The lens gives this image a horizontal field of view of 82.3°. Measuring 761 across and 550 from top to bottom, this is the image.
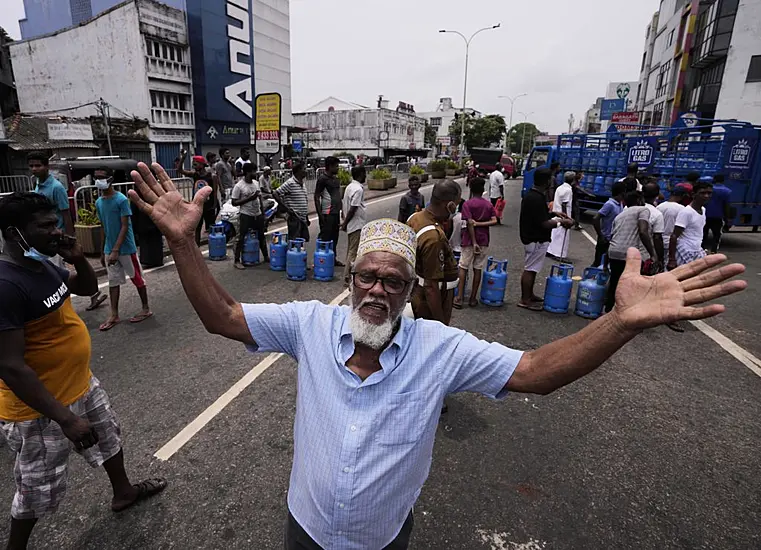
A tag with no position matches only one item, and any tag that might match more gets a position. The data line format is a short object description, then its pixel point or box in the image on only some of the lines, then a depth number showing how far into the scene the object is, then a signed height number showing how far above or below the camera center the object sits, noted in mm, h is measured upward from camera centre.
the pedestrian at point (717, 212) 9047 -826
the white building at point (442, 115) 121062 +12661
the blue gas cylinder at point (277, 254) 7871 -1716
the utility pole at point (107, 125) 22386 +1254
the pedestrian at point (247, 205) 7969 -903
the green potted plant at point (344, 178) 18622 -821
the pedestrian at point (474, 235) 6250 -1023
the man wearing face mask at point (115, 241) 5004 -1033
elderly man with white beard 1437 -700
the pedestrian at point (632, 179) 7031 -184
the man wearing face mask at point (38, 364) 1938 -1004
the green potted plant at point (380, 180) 23344 -1067
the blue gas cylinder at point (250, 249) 8172 -1719
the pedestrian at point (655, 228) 5742 -756
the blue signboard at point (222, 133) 31016 +1555
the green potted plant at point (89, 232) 8266 -1525
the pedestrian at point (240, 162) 11430 -222
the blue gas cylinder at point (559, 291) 6121 -1706
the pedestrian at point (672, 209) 6420 -558
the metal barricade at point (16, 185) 12994 -1159
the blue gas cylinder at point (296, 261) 7301 -1710
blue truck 10555 +301
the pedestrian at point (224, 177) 11609 -600
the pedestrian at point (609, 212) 6871 -686
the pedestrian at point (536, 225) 5961 -802
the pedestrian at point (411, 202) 7852 -724
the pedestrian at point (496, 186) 13922 -697
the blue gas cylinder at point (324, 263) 7398 -1741
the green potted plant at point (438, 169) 33906 -585
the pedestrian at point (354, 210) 7211 -836
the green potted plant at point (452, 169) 36094 -565
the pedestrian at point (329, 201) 7727 -757
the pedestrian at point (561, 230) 8550 -1221
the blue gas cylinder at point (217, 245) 8492 -1730
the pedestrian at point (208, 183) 9180 -645
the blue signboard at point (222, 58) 29719 +6714
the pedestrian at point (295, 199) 7988 -757
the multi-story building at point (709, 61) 27453 +7672
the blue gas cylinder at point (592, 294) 6039 -1714
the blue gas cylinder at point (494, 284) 6289 -1690
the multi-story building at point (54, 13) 33000 +10317
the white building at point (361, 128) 64000 +4599
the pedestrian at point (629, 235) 5625 -849
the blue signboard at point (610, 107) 57109 +7926
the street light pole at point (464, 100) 38431 +5546
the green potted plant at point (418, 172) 27488 -683
